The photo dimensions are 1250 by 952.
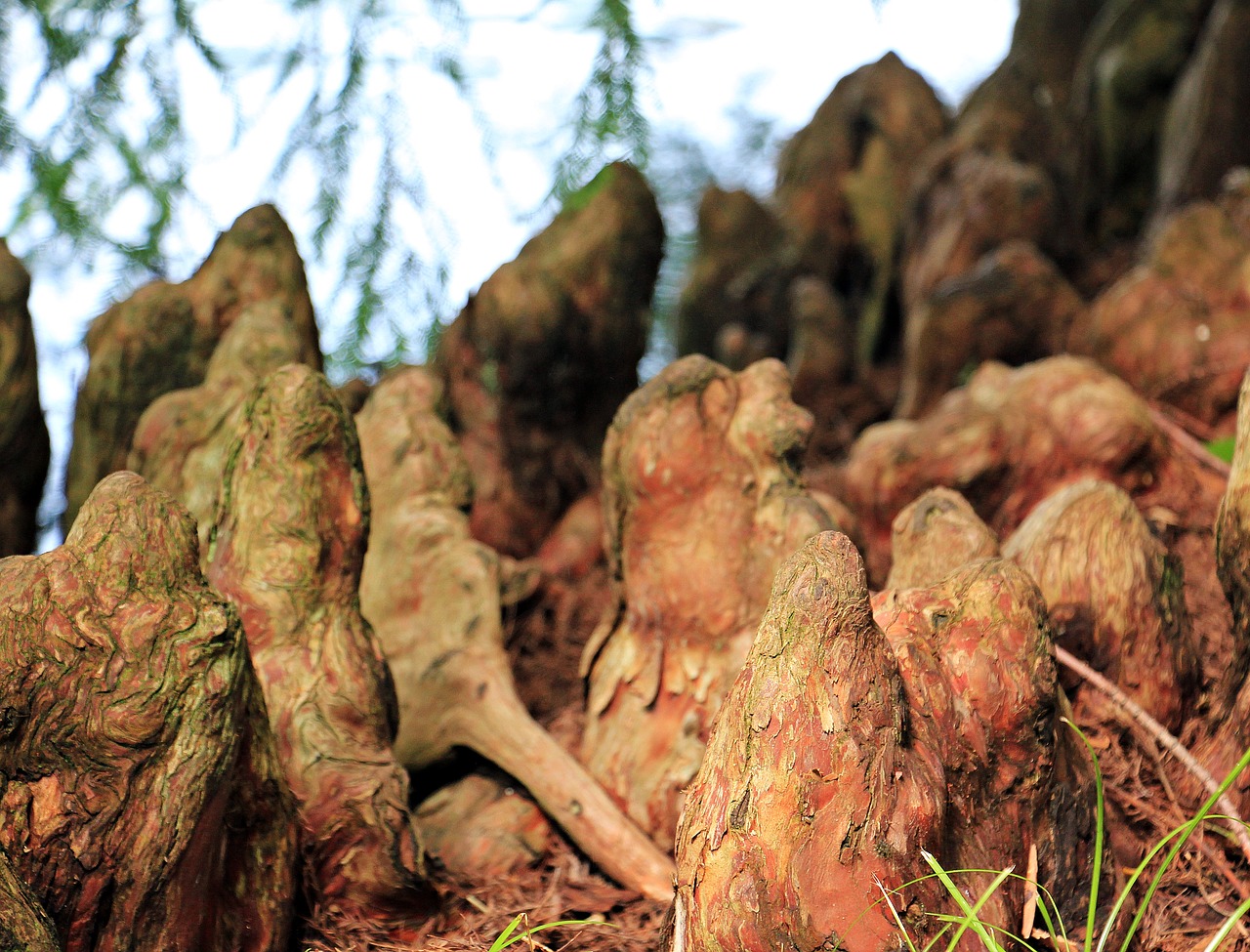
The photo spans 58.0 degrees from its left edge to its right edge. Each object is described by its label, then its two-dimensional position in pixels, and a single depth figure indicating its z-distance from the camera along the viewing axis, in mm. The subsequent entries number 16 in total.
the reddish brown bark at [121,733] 1640
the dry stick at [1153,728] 1933
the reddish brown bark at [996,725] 1829
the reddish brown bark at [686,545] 2621
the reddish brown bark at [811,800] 1579
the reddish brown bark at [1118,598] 2521
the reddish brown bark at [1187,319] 4535
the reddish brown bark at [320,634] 2164
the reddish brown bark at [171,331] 3614
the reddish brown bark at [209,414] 2992
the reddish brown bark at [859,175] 8242
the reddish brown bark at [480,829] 2529
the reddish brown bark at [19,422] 3217
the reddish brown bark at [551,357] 4492
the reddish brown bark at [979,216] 6578
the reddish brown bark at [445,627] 2527
